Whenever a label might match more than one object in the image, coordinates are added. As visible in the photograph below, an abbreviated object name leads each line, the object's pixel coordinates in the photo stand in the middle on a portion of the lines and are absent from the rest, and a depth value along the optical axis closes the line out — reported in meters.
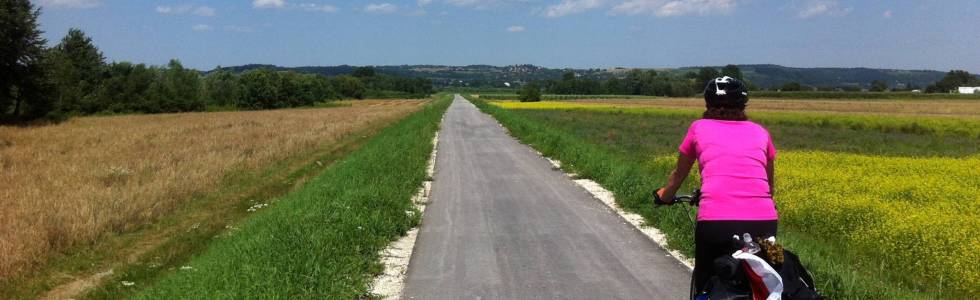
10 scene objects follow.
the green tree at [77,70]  54.53
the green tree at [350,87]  147.75
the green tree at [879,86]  114.56
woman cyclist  3.46
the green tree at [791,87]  121.75
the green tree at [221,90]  92.44
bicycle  3.04
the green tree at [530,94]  107.19
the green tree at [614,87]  156.11
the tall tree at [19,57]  36.00
